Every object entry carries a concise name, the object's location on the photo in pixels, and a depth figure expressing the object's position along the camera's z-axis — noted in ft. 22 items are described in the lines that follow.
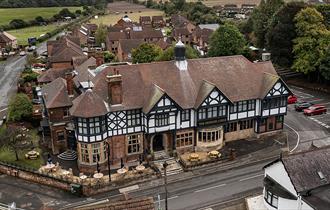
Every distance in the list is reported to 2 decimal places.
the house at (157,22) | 511.81
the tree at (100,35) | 384.68
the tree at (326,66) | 214.69
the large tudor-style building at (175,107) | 146.30
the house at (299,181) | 110.42
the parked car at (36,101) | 214.92
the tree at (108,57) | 320.70
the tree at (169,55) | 234.60
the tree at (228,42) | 256.93
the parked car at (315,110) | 193.88
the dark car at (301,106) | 199.00
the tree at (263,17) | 297.33
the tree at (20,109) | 190.39
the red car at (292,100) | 208.74
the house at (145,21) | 503.69
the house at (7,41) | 391.04
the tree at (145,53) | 252.21
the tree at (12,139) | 153.99
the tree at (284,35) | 243.46
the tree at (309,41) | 228.18
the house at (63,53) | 280.72
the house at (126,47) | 310.94
